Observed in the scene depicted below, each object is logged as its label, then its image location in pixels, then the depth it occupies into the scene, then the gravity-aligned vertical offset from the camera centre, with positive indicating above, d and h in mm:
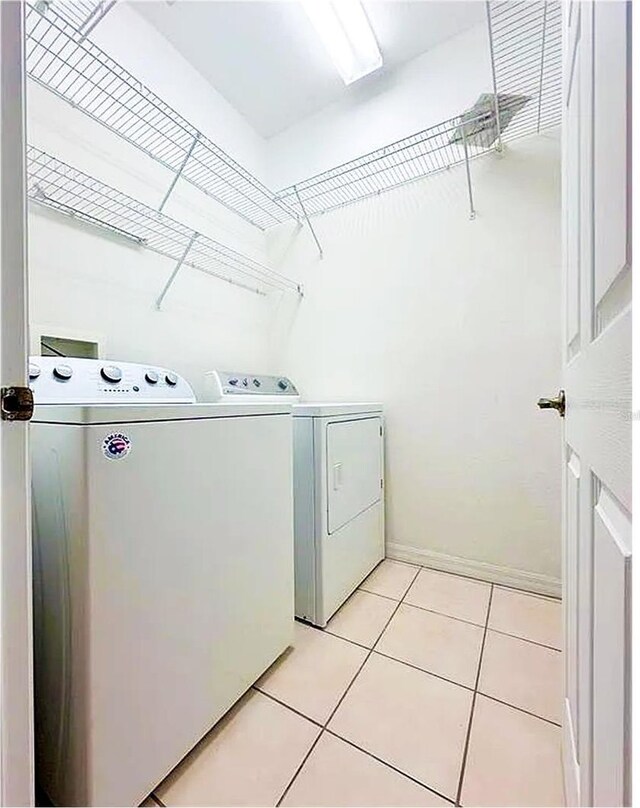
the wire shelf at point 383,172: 1802 +1253
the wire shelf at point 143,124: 1308 +1237
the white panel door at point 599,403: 361 -11
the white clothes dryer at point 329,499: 1452 -452
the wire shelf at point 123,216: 1329 +817
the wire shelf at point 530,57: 1385 +1470
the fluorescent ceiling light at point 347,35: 1564 +1751
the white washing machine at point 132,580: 706 -419
